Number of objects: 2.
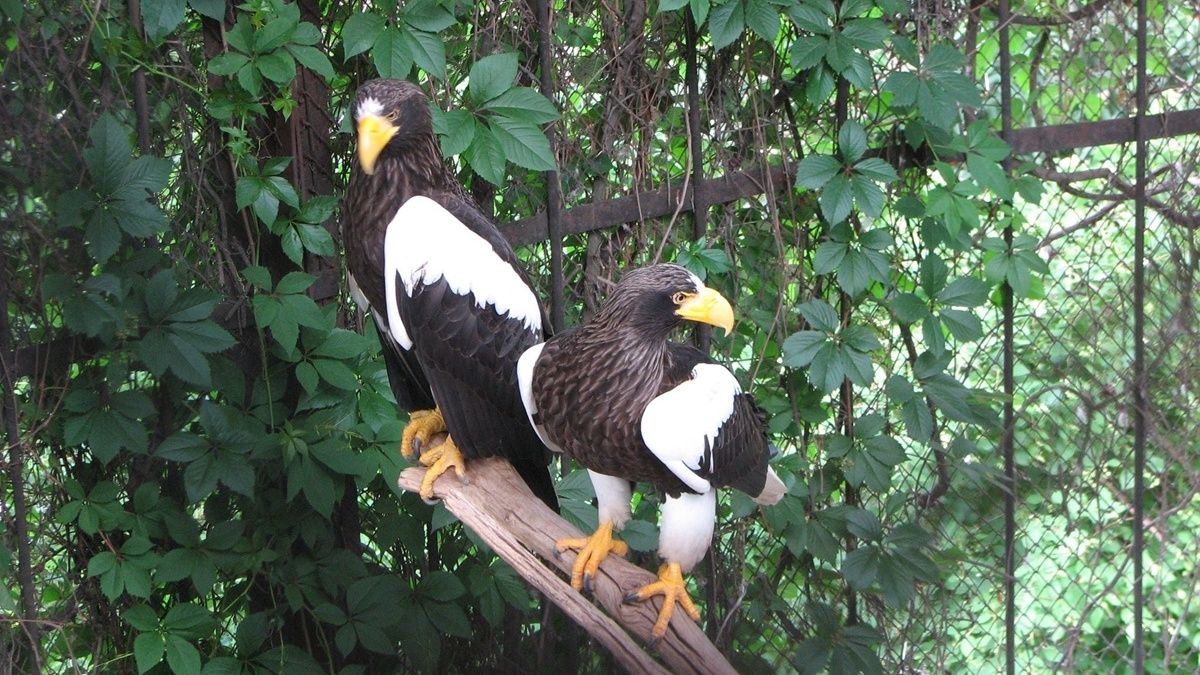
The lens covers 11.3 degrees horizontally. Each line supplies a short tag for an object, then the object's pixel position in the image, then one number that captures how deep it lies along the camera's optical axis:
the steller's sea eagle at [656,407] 8.44
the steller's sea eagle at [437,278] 8.59
